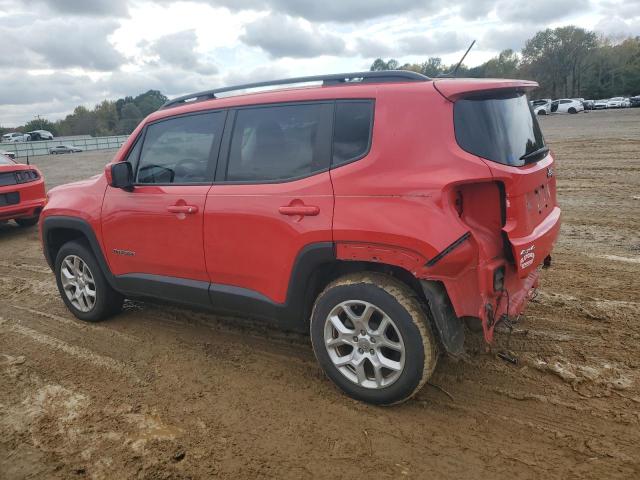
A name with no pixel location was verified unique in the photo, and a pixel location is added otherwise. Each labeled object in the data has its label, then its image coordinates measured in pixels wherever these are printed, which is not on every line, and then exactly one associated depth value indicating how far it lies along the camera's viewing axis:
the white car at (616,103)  49.31
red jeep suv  2.78
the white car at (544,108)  46.78
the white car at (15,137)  62.37
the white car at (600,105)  49.69
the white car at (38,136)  61.62
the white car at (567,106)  44.97
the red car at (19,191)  8.46
